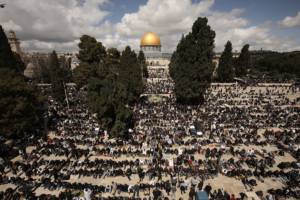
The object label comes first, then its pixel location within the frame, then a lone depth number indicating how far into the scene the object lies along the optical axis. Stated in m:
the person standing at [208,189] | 8.39
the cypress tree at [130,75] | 21.91
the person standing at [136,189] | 8.76
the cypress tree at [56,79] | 22.10
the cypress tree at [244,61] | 40.12
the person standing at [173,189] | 8.54
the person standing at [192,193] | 8.07
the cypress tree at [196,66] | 22.36
